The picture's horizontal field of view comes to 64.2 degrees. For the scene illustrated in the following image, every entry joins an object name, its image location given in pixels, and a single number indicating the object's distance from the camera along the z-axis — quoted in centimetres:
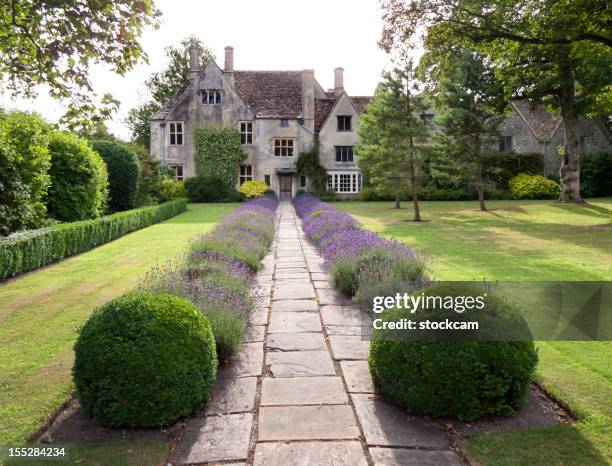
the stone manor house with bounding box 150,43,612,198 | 4191
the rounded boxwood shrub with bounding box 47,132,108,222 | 1750
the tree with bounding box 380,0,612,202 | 1497
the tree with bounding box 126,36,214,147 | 6031
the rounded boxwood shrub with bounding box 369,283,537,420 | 409
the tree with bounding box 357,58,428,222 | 2392
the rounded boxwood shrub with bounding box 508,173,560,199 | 4134
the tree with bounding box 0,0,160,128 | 904
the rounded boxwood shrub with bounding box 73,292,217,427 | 399
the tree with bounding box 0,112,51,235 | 1302
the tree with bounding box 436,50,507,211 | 3106
